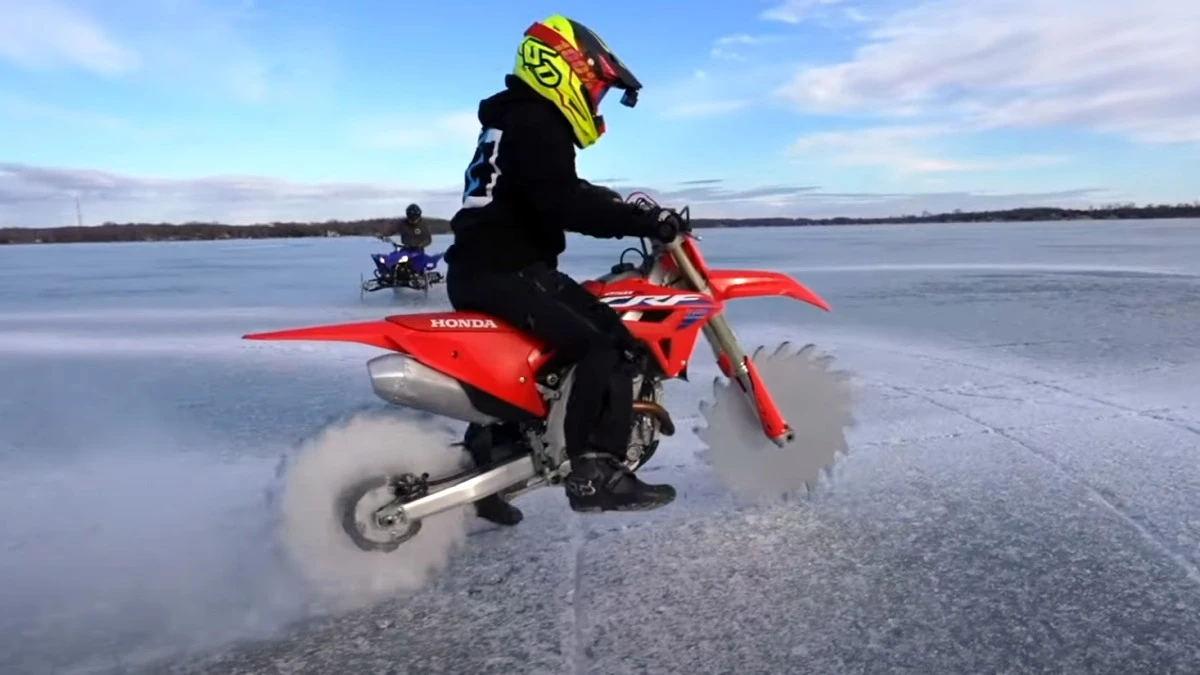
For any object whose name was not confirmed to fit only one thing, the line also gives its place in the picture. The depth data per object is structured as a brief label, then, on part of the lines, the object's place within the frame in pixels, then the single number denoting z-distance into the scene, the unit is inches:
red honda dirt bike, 132.4
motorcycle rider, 126.8
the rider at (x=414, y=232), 681.0
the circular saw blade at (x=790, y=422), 162.2
